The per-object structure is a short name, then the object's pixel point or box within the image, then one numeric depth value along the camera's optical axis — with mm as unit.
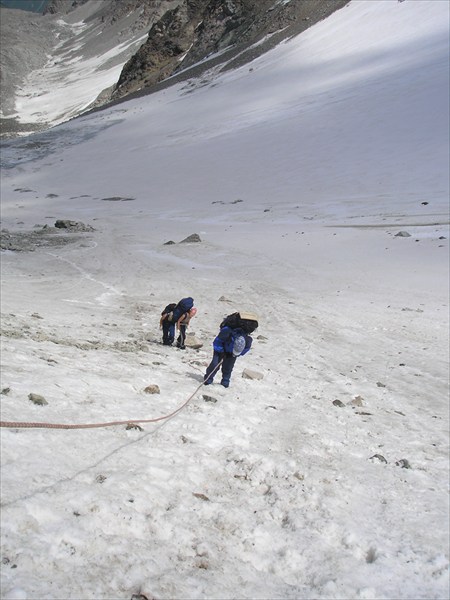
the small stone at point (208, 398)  5773
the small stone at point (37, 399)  4613
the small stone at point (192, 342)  8603
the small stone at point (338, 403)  6379
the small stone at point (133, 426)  4617
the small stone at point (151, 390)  5742
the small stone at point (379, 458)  4957
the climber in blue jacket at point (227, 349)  6180
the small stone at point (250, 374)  7046
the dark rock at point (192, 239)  20281
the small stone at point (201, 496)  3789
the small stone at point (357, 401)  6488
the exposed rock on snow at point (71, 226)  23212
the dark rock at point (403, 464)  4910
